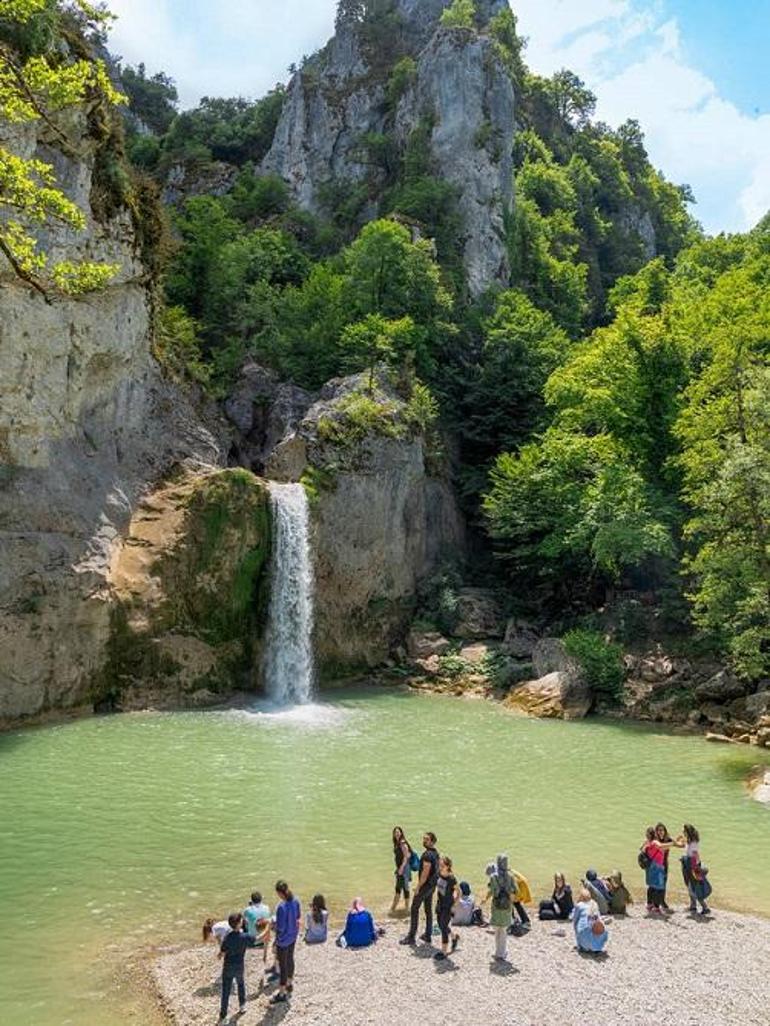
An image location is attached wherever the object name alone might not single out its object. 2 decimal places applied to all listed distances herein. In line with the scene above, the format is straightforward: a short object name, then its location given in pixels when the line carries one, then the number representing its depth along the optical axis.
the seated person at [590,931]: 10.12
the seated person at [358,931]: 10.20
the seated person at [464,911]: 11.10
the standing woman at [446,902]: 10.03
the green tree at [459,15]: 59.28
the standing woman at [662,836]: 12.02
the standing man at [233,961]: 8.60
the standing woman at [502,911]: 9.82
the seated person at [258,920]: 9.96
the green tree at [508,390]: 39.53
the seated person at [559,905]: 11.27
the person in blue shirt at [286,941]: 8.95
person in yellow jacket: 10.95
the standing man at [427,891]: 10.26
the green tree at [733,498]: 20.33
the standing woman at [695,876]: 11.78
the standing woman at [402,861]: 11.41
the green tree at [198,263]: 46.44
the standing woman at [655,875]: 11.57
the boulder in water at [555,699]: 25.78
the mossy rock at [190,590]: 25.52
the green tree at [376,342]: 38.25
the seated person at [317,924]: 10.35
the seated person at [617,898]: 11.53
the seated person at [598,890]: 11.40
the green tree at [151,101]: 74.00
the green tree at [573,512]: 28.80
